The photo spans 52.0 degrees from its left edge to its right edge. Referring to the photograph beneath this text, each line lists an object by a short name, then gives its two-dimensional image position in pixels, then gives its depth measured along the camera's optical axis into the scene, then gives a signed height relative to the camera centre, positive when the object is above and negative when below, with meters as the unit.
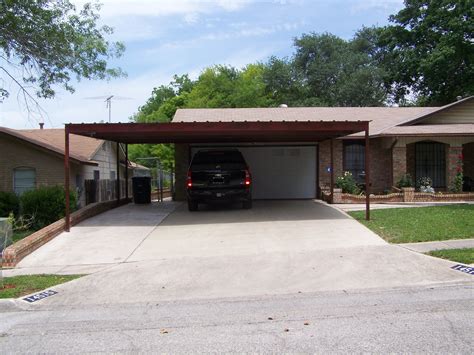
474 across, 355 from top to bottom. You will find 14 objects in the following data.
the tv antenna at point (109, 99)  31.93 +4.96
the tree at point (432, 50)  30.38 +8.11
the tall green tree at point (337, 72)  38.91 +8.45
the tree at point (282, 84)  42.62 +7.74
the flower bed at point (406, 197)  17.55 -0.99
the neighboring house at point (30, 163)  20.45 +0.53
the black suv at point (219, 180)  14.62 -0.22
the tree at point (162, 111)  43.10 +6.79
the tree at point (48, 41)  14.78 +4.40
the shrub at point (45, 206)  16.01 -1.01
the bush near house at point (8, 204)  17.83 -1.04
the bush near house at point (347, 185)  18.30 -0.53
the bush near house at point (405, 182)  18.28 -0.45
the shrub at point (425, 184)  18.47 -0.57
